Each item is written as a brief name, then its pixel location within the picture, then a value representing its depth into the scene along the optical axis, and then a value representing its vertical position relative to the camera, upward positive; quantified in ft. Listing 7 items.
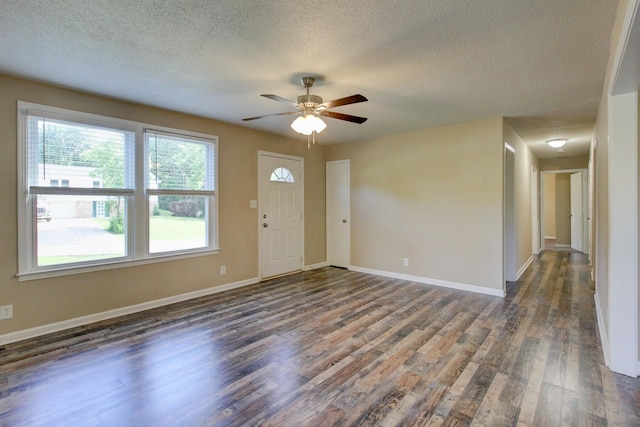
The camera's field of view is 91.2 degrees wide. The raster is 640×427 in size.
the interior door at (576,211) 25.68 -0.05
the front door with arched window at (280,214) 17.28 -0.08
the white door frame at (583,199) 24.57 +0.92
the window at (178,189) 12.92 +1.06
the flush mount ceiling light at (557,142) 18.72 +4.14
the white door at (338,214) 19.95 -0.11
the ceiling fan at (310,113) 9.73 +3.21
